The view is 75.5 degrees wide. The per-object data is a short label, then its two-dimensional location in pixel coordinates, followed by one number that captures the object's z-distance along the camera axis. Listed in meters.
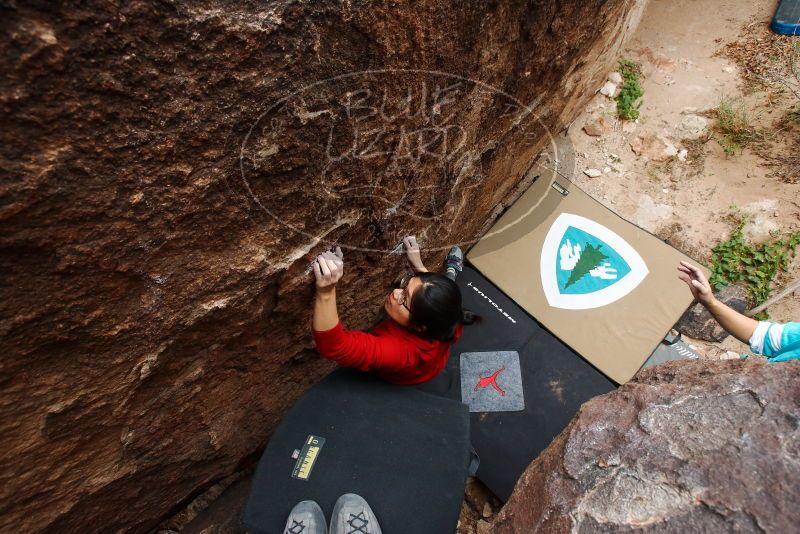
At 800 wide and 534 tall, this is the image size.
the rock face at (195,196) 1.17
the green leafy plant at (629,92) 3.78
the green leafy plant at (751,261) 3.24
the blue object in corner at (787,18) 3.93
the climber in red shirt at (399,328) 1.88
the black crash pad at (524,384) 2.48
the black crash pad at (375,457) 1.80
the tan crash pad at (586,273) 2.83
